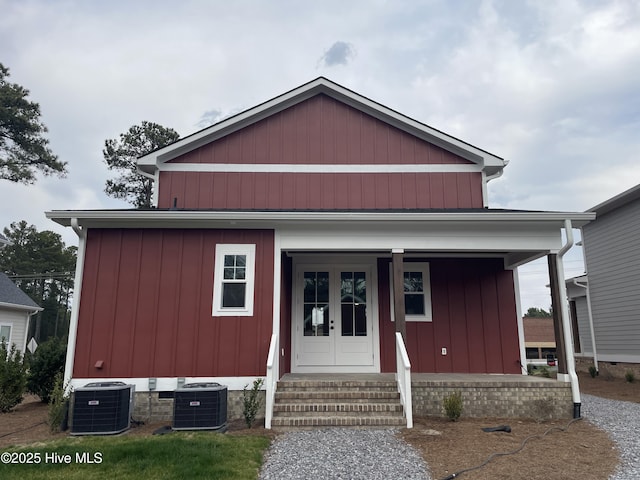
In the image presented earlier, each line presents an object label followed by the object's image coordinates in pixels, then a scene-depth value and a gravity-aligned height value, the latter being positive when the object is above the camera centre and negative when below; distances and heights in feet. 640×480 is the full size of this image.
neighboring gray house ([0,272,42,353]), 49.60 +1.59
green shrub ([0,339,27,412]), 24.71 -3.31
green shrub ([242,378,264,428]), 19.17 -3.53
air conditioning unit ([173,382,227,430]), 17.98 -3.54
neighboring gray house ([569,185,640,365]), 38.19 +4.82
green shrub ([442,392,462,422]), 19.71 -3.75
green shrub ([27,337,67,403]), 27.55 -2.77
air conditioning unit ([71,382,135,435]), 17.97 -3.63
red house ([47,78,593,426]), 21.26 +3.93
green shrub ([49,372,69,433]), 18.79 -3.78
